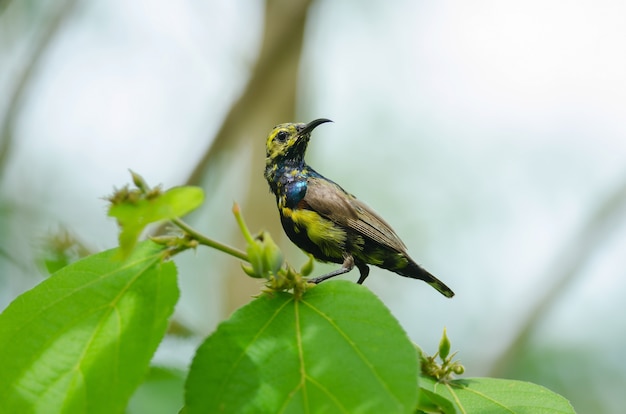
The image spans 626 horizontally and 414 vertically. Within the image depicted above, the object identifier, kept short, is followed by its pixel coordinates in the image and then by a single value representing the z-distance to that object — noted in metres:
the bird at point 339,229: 6.36
